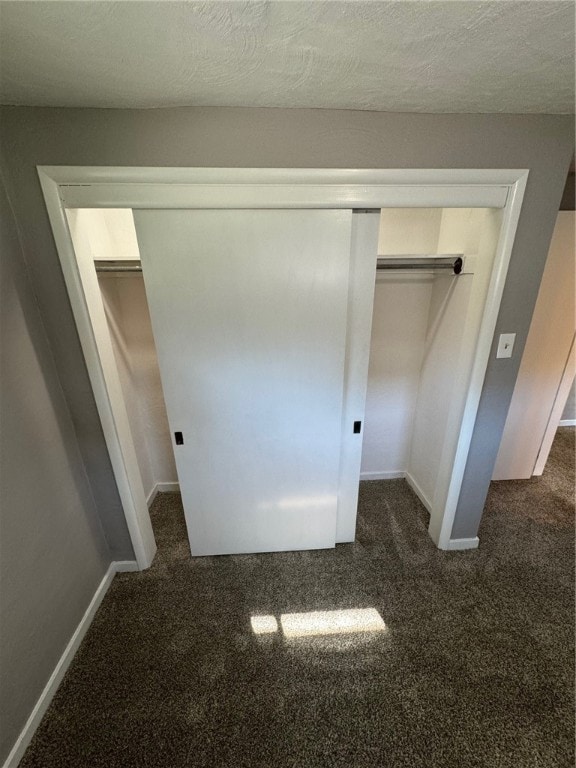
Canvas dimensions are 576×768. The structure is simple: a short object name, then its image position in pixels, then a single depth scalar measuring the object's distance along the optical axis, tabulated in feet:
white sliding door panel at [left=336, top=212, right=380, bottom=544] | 4.12
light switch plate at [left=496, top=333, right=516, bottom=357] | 4.54
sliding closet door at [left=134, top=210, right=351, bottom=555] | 3.95
